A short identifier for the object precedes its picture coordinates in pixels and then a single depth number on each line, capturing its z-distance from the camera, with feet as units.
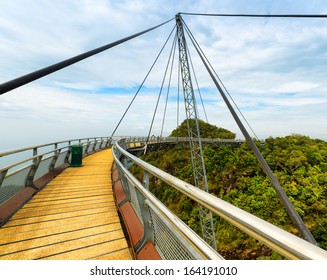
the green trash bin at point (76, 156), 36.47
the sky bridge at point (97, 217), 4.21
